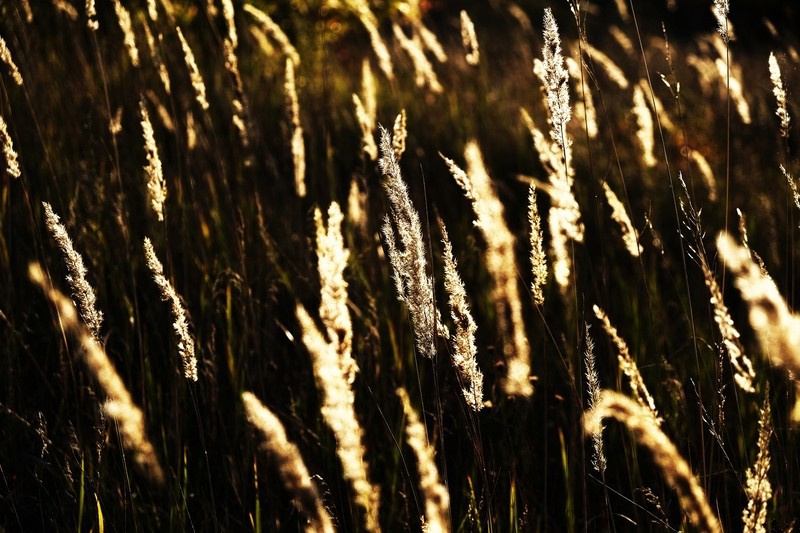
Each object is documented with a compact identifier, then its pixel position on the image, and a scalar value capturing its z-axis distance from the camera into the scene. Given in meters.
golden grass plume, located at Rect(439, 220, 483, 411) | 2.91
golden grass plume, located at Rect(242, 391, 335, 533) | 2.81
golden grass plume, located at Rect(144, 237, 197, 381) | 2.98
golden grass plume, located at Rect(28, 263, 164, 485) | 2.84
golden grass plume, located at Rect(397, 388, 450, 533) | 2.87
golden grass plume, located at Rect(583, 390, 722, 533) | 2.82
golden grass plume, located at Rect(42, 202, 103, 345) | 2.94
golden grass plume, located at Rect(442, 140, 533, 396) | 3.05
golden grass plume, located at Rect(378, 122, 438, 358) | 2.88
